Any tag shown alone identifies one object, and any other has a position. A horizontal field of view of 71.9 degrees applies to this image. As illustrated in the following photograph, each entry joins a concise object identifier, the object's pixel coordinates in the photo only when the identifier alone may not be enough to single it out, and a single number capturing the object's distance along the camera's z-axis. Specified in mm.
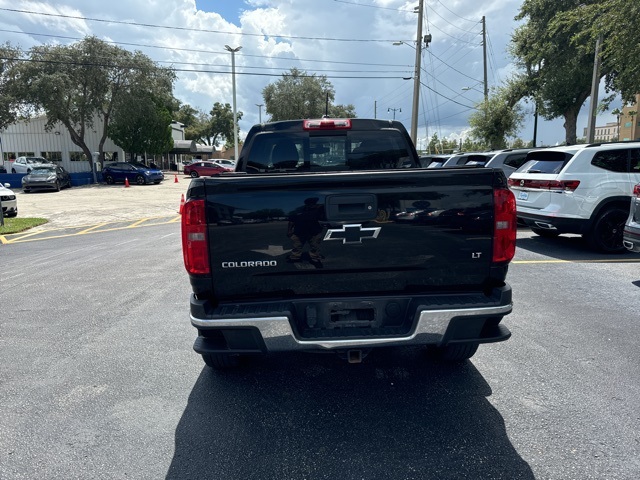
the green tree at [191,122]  84762
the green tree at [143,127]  34875
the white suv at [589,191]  7359
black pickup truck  2635
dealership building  39438
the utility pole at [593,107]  17591
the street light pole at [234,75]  31766
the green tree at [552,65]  23734
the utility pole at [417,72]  25922
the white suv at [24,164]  32406
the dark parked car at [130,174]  32281
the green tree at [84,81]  31141
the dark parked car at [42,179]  25500
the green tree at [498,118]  29938
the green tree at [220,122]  89062
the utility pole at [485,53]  32275
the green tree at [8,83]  31328
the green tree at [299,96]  50625
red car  37000
